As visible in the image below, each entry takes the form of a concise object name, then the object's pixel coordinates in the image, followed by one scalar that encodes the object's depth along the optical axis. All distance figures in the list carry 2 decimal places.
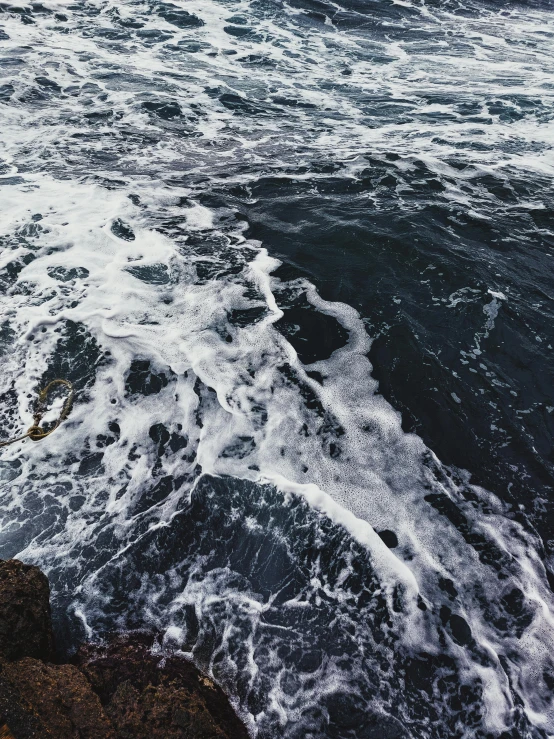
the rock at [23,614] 3.20
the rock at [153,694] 2.98
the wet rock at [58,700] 2.77
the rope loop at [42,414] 5.07
